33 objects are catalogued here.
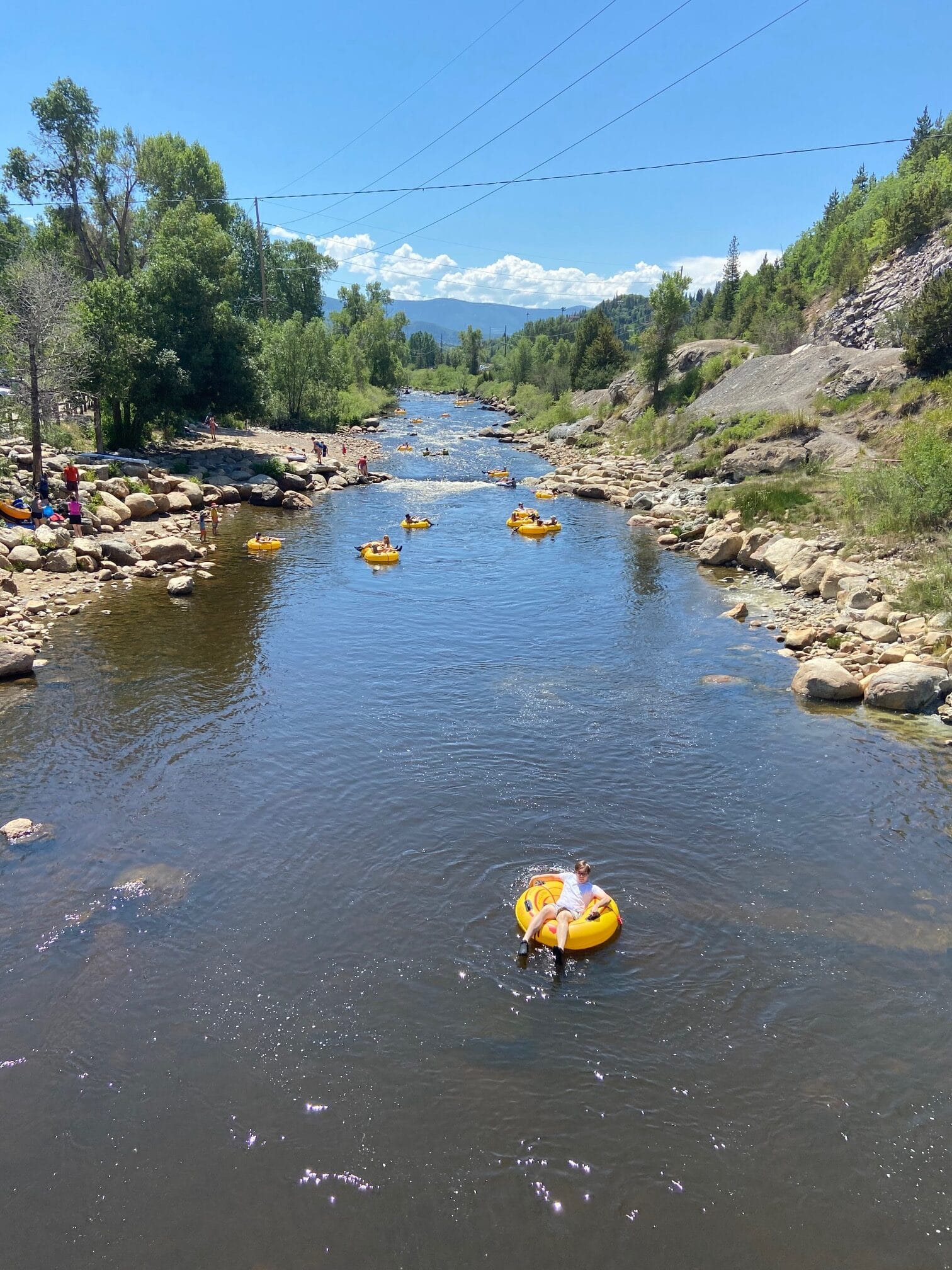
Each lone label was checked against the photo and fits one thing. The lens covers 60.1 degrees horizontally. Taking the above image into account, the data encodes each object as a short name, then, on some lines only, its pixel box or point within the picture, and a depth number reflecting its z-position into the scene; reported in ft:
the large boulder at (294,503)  129.80
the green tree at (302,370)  196.03
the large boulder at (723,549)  95.76
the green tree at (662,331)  190.70
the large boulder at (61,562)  82.12
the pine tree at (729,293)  316.19
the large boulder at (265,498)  132.26
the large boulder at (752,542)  94.48
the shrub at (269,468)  143.37
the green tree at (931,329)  113.19
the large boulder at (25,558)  79.15
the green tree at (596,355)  259.80
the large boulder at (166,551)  91.35
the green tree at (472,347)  511.40
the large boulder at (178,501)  114.42
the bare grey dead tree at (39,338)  89.30
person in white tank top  32.81
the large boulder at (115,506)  100.22
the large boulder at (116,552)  87.76
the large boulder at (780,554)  84.53
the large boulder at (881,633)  61.52
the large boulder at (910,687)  54.08
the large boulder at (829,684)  56.24
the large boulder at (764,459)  118.32
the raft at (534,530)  113.60
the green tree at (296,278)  291.58
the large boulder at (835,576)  74.95
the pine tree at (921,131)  293.64
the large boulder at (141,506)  105.29
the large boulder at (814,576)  78.33
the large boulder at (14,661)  58.13
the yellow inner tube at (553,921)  33.22
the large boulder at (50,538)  83.56
